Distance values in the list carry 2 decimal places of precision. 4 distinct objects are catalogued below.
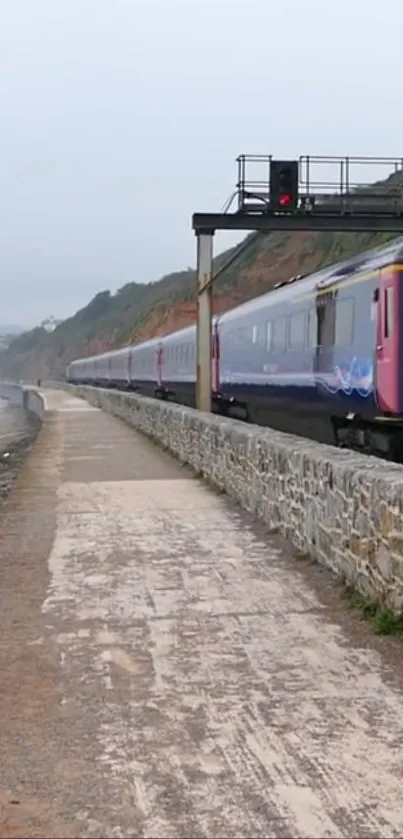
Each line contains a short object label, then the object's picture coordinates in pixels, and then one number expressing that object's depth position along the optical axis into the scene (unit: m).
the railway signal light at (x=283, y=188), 20.55
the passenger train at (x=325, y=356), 13.60
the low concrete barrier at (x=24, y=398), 64.78
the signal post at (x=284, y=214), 20.72
